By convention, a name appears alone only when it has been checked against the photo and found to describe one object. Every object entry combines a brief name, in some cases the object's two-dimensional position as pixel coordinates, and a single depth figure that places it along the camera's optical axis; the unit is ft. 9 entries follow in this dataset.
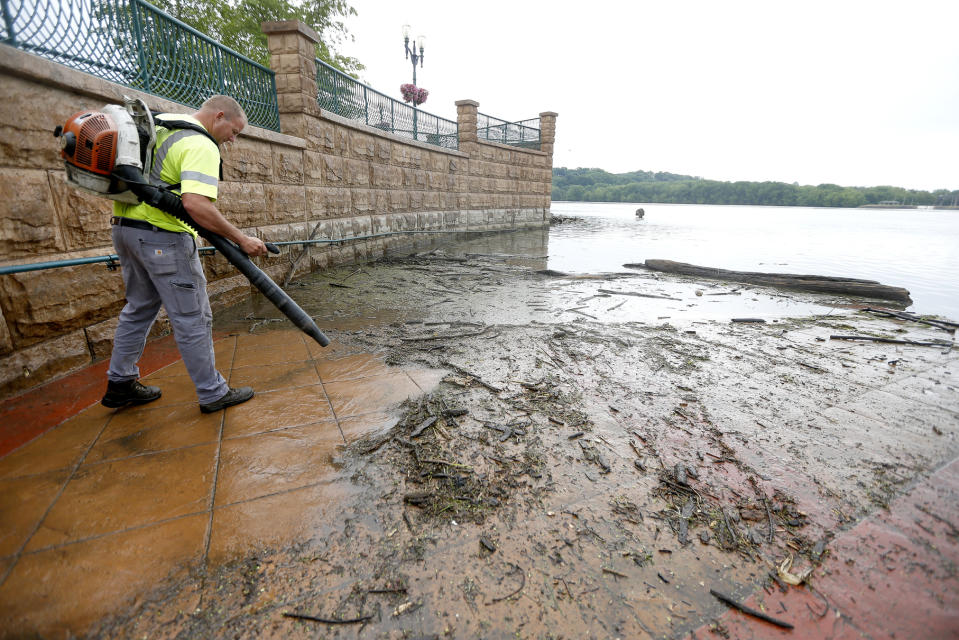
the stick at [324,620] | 4.60
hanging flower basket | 55.88
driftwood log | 21.94
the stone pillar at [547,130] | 66.02
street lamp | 54.03
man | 7.64
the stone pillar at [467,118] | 48.34
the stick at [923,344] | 14.57
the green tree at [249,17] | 48.80
